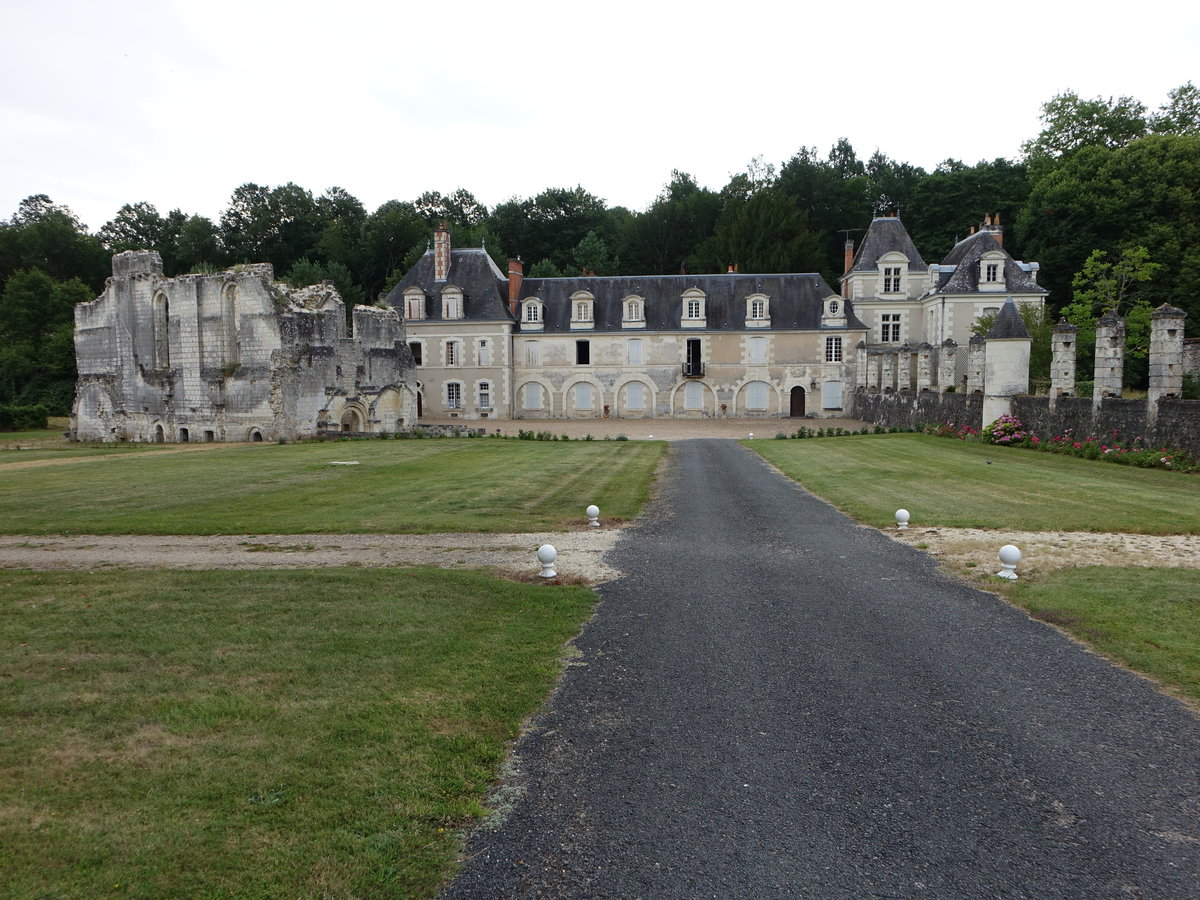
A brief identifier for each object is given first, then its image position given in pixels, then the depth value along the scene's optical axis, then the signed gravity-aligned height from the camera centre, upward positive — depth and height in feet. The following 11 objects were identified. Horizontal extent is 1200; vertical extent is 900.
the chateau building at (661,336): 139.85 +13.69
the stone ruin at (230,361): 106.52 +7.40
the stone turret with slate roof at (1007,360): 74.64 +4.82
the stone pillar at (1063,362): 67.51 +4.13
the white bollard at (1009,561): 28.14 -5.48
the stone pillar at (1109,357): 61.41 +4.14
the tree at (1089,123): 154.30 +57.46
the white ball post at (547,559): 29.09 -5.52
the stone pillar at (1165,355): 55.77 +3.90
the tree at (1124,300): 111.14 +17.22
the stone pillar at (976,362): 82.64 +5.13
